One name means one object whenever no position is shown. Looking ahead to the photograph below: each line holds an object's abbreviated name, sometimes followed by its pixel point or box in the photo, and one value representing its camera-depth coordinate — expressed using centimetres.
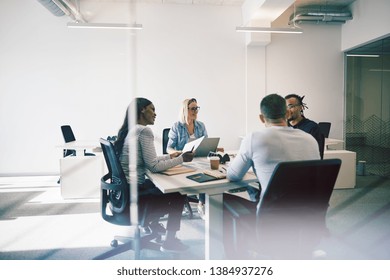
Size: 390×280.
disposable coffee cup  216
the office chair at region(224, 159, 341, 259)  137
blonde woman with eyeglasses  335
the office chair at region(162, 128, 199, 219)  313
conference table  175
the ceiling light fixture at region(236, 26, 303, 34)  508
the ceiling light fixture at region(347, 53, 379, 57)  551
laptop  268
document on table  207
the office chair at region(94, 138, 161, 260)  194
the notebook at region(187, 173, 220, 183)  185
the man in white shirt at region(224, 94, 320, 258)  159
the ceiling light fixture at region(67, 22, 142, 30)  472
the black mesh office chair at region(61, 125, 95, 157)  465
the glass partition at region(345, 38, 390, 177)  523
